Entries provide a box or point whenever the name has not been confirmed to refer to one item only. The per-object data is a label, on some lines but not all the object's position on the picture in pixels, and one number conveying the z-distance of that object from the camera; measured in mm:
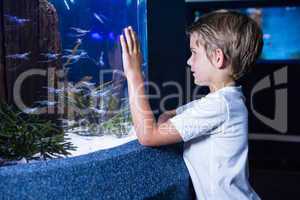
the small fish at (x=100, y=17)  1047
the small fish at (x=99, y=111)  1041
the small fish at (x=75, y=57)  1024
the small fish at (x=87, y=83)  1042
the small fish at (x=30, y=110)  1010
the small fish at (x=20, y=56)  975
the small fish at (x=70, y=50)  1021
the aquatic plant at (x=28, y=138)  993
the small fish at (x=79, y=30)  1025
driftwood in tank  973
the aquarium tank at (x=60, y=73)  984
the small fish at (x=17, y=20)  973
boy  971
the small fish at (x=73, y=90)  1021
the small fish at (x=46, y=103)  1009
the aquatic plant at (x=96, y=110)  1025
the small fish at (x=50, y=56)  991
